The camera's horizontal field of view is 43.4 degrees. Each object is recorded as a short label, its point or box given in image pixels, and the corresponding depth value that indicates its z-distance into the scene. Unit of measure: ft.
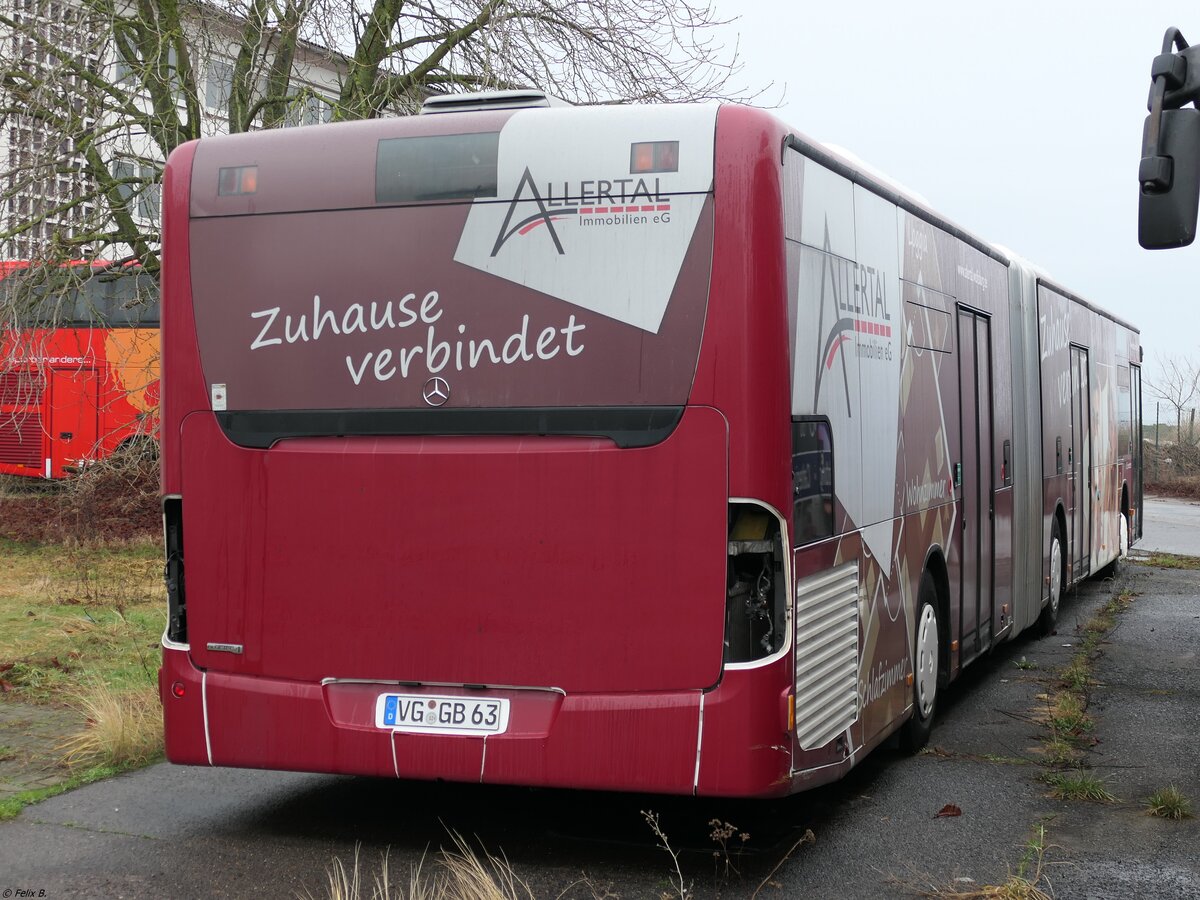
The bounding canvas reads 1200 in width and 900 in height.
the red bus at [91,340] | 47.93
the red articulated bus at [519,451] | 18.38
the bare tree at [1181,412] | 154.10
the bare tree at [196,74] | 46.83
